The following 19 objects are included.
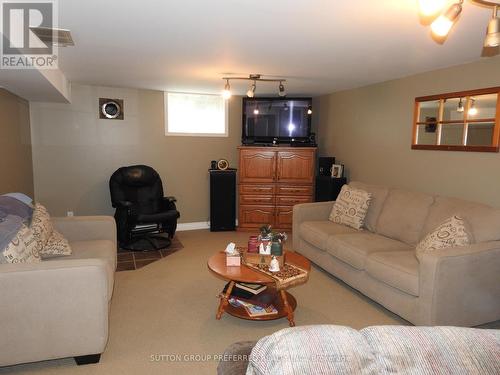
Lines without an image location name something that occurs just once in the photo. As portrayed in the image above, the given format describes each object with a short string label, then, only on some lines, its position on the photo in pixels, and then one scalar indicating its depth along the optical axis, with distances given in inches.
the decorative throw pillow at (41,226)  103.2
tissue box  111.3
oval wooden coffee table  101.7
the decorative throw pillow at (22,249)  82.8
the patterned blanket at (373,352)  30.9
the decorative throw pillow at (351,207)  151.6
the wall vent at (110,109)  197.3
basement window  216.2
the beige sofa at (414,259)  96.3
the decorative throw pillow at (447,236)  103.9
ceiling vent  90.2
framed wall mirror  121.9
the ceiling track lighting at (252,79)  159.6
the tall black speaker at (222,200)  214.1
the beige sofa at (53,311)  78.0
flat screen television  212.8
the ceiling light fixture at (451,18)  58.8
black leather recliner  175.3
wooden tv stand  211.8
